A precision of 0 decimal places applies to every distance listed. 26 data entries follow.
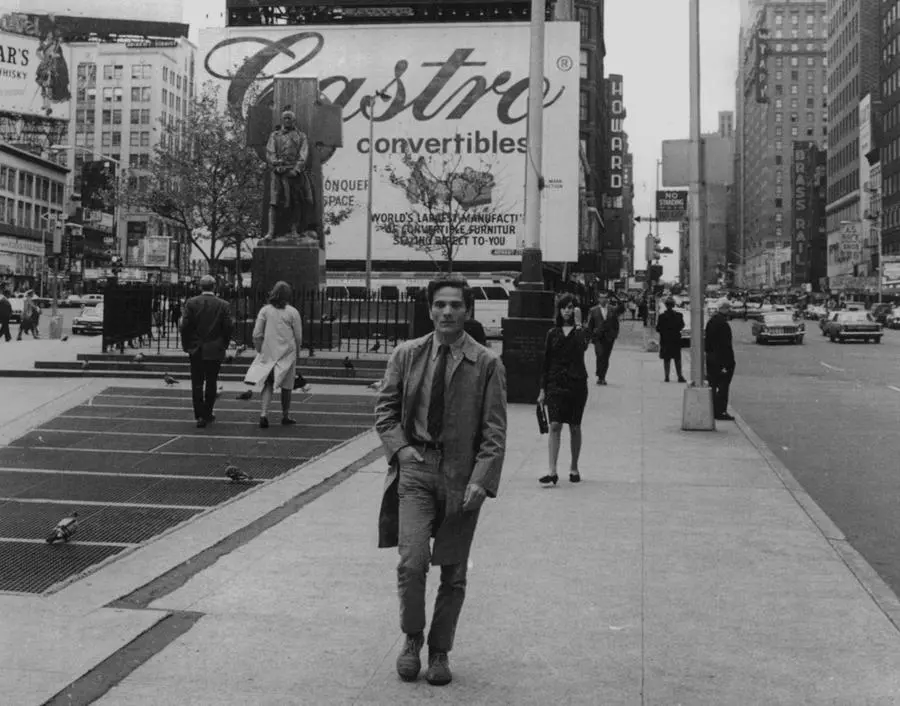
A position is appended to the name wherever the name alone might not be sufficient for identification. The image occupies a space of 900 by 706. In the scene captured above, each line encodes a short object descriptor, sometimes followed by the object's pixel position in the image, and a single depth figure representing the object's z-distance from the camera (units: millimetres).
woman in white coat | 13414
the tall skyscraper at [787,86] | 193250
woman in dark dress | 10031
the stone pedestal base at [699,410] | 14508
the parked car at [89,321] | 40875
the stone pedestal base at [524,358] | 17609
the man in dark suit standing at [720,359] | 15695
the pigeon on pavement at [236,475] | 9531
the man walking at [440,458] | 4691
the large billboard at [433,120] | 63562
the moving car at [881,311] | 69694
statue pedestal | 22812
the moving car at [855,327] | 45375
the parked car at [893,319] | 66562
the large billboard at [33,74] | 83062
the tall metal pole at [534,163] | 17984
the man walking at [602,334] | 22438
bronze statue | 22359
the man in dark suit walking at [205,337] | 13047
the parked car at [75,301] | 73938
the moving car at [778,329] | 43812
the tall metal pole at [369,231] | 49281
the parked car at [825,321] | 48531
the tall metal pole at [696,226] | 14867
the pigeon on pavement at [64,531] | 7066
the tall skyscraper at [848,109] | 124500
